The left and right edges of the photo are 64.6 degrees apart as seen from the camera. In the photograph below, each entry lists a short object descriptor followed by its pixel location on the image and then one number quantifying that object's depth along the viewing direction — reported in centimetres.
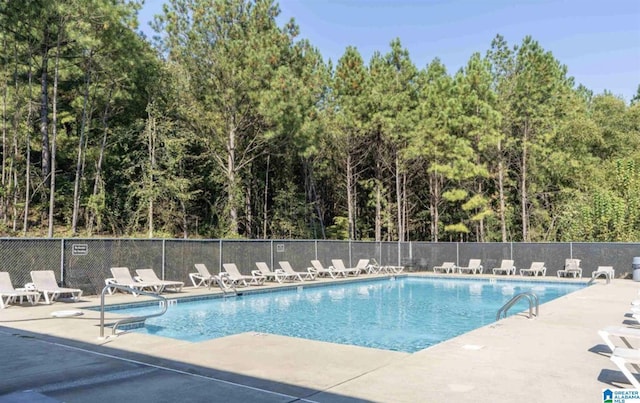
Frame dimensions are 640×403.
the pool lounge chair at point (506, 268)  2009
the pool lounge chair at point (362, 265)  2012
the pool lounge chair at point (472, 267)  2086
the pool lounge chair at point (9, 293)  969
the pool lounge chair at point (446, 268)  2130
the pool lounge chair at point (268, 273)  1595
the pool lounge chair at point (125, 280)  1192
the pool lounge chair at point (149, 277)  1246
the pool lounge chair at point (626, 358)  422
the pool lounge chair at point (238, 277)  1469
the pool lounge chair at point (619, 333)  516
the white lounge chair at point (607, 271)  1752
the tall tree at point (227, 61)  1967
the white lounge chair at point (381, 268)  2103
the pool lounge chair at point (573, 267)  1872
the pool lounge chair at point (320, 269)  1816
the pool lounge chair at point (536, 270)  1951
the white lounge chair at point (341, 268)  1918
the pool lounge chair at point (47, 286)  1034
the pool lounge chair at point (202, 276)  1417
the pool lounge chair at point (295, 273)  1674
